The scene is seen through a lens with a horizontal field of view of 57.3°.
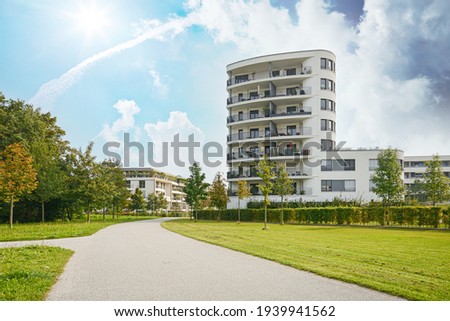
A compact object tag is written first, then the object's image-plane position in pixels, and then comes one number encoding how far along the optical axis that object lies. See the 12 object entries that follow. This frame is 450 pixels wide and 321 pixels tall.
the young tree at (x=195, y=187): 51.59
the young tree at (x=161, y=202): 88.75
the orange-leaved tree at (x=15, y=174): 25.42
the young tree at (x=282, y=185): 34.56
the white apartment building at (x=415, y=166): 85.31
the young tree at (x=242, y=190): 40.50
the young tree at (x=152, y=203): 88.19
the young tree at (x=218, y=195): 46.75
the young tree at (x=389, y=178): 30.05
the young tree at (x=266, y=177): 28.62
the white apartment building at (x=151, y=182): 108.38
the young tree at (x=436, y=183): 30.27
